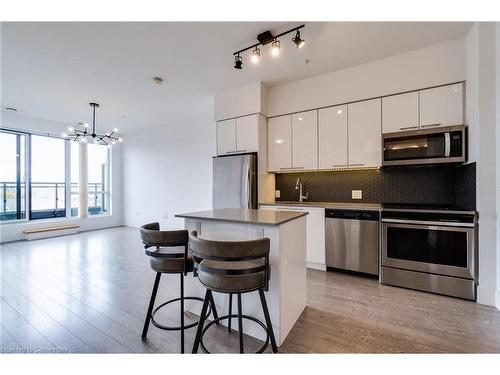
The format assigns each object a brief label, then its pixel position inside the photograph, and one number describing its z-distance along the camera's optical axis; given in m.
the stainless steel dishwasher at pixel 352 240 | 2.79
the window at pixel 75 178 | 6.15
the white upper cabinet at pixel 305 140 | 3.43
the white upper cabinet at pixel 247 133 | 3.59
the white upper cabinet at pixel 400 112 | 2.78
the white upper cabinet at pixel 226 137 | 3.82
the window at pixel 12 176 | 5.02
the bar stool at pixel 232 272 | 1.30
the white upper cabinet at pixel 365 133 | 3.00
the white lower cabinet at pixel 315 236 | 3.12
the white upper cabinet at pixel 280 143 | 3.65
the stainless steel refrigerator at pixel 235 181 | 3.51
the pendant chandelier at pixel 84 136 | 4.10
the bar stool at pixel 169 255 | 1.62
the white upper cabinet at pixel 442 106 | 2.56
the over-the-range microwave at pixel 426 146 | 2.51
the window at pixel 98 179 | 6.58
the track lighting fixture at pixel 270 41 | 2.27
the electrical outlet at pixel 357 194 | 3.39
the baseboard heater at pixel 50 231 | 5.17
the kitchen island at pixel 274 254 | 1.66
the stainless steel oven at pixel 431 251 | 2.29
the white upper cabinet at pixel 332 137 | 3.22
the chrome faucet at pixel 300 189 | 3.76
